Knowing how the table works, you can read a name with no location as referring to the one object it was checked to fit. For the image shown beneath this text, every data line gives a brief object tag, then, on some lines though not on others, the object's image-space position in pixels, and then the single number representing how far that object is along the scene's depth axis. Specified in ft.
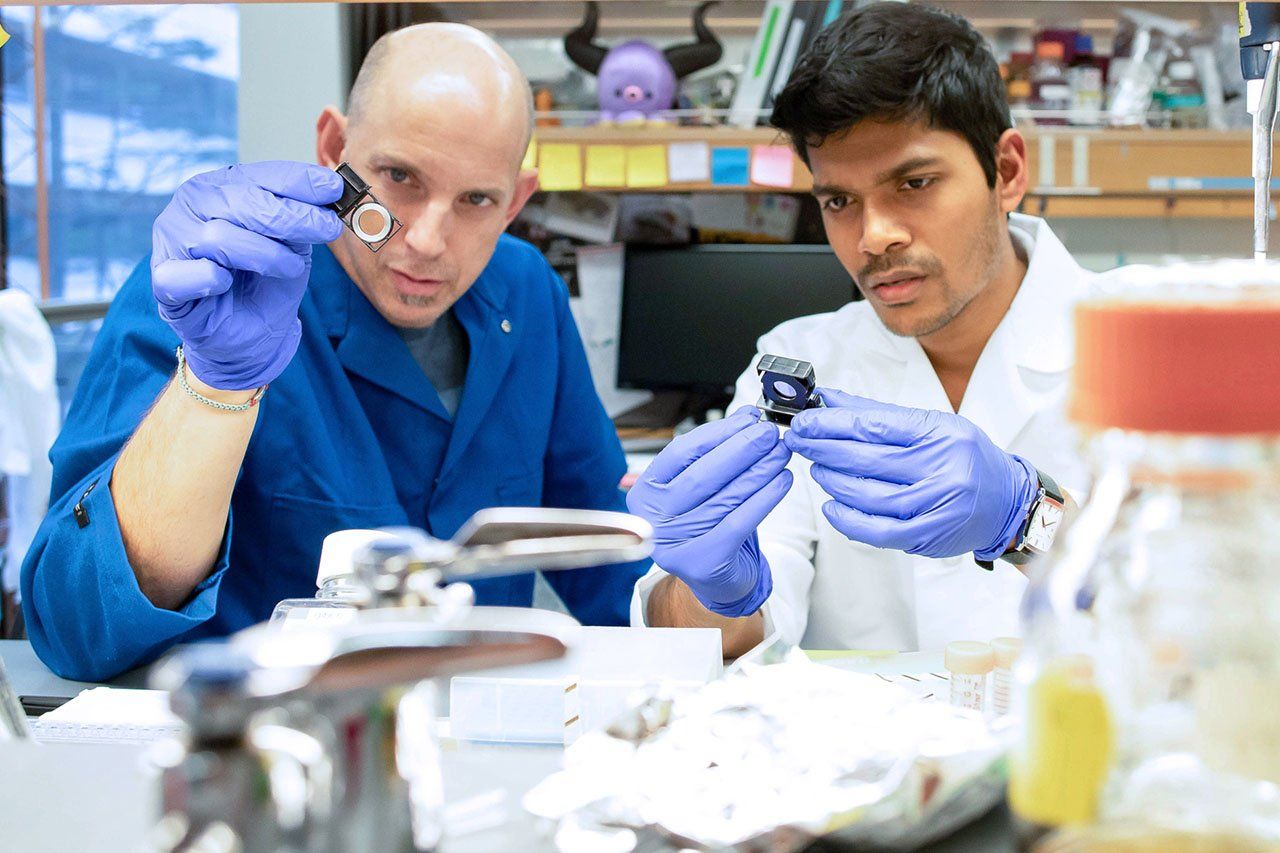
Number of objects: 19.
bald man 3.61
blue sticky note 8.93
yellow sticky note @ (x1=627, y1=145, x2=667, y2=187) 9.03
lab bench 1.65
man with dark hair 3.71
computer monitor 9.75
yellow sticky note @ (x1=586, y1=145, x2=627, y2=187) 9.05
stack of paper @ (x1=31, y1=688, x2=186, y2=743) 2.69
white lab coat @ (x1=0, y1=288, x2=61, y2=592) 7.50
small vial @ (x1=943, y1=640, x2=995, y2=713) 2.67
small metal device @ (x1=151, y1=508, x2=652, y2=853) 1.12
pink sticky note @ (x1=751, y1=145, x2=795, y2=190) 8.84
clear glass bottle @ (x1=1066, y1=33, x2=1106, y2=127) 8.96
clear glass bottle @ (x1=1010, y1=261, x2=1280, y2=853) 1.13
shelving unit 8.76
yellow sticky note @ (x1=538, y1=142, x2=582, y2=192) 9.07
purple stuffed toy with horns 9.00
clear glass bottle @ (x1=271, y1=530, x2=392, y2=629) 2.60
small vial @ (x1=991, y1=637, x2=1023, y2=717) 2.59
